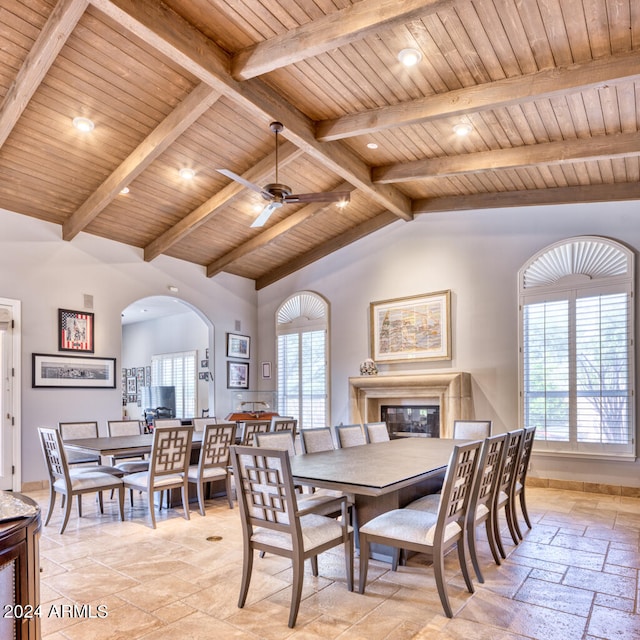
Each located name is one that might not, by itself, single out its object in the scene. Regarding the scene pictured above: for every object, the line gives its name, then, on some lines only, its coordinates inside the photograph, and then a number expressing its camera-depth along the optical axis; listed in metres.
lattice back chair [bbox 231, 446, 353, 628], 2.71
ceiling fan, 4.64
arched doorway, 11.20
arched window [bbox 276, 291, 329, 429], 8.51
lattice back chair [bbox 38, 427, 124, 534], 4.47
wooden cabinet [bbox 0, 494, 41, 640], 1.31
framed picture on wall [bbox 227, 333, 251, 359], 8.90
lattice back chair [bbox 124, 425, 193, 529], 4.63
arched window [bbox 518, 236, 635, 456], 5.84
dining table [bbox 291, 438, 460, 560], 2.90
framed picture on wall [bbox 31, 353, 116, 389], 6.34
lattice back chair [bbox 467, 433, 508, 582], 3.14
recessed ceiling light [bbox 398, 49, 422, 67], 3.90
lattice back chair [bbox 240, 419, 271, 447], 5.37
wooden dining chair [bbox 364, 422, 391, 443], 5.30
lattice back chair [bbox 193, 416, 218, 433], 6.36
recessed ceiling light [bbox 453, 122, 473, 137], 5.01
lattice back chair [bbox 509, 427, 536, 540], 4.06
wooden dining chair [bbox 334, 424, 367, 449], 4.85
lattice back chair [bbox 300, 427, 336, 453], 4.41
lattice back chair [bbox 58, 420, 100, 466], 5.49
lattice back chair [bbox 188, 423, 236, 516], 5.02
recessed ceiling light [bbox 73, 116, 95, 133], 4.85
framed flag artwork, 6.58
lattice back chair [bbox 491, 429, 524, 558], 3.62
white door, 5.98
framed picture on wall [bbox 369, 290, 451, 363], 7.20
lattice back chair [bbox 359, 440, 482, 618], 2.77
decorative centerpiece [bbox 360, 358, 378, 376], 7.65
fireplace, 6.74
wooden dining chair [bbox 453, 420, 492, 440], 5.12
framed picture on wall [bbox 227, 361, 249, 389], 8.86
